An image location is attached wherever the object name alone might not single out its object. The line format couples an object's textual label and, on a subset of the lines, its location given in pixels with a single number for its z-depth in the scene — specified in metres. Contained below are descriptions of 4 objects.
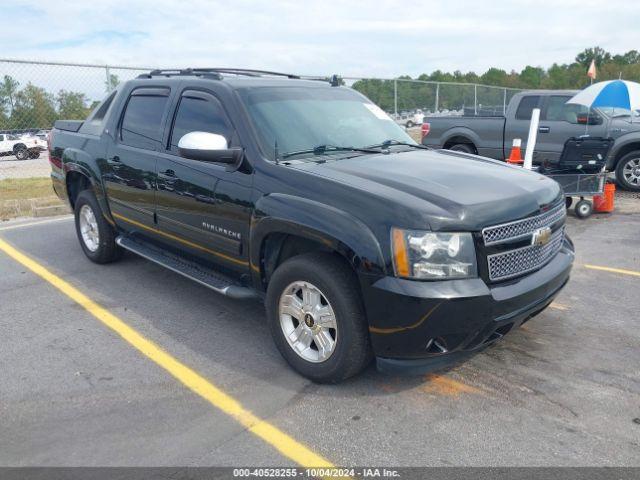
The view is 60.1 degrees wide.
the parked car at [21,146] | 18.03
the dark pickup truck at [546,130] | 10.21
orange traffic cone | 9.35
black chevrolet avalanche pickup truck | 2.99
